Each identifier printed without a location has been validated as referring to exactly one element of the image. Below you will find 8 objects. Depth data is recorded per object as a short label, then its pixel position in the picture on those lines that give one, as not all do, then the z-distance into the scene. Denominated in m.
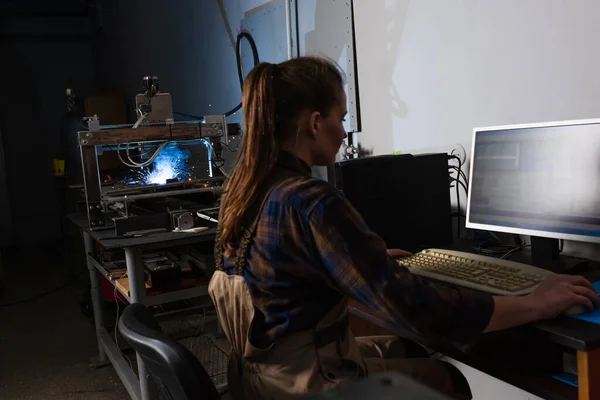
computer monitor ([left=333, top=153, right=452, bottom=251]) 1.73
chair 0.95
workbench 2.21
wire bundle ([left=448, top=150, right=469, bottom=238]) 1.99
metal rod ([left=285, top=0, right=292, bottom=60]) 2.95
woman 1.00
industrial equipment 2.43
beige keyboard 1.28
